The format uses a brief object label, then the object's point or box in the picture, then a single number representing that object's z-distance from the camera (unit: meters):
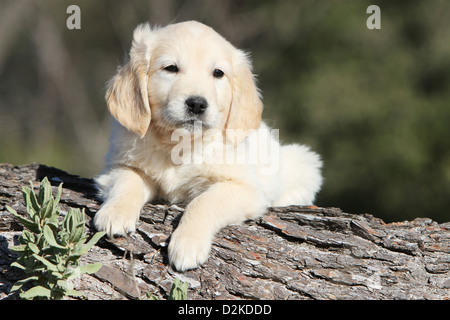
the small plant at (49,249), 2.79
